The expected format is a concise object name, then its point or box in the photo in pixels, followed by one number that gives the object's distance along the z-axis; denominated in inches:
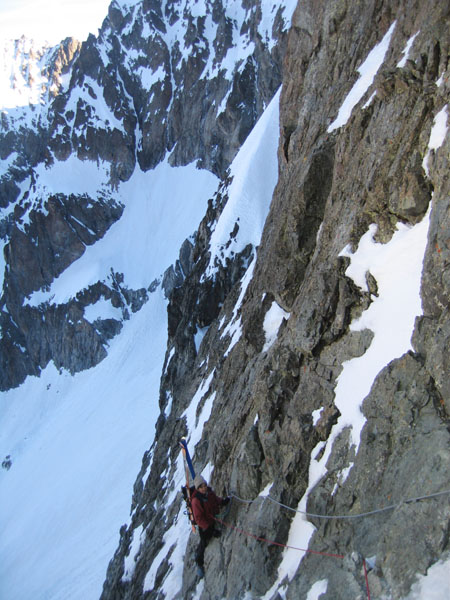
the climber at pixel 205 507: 360.2
